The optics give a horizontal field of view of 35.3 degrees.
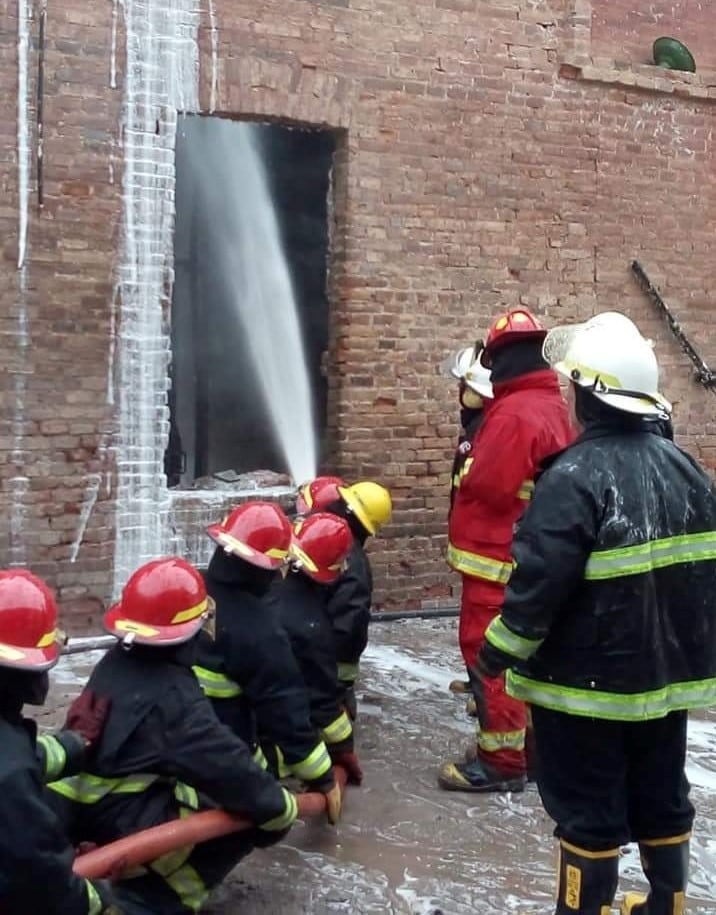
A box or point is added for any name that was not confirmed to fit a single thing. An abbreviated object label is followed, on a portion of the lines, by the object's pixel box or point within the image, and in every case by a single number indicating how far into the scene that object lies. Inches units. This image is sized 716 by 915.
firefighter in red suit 180.9
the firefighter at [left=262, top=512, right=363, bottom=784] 163.8
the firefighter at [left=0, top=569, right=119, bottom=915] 100.5
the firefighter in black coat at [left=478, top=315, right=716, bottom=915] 122.6
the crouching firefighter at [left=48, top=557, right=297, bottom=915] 121.0
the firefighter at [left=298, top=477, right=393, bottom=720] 180.7
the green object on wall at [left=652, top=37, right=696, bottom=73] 343.6
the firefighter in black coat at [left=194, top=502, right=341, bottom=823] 143.3
